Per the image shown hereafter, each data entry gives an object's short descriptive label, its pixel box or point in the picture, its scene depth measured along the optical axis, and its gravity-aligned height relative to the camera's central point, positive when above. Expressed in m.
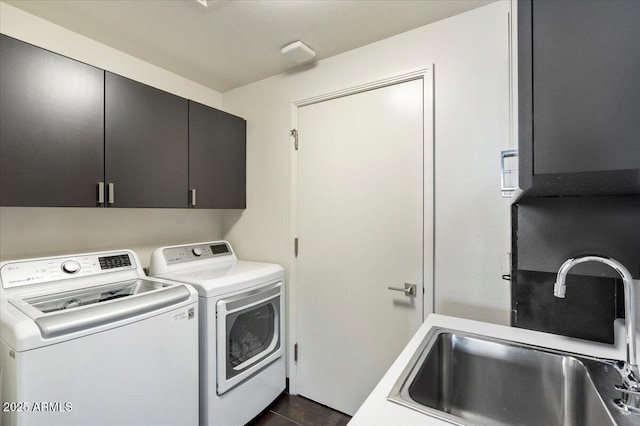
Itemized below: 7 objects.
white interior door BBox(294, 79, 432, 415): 1.78 -0.16
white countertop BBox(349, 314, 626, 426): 0.73 -0.51
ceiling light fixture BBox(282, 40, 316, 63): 1.88 +1.07
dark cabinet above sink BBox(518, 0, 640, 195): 0.49 +0.21
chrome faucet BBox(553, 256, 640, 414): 0.79 -0.34
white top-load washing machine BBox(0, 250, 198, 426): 1.06 -0.55
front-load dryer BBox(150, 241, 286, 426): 1.67 -0.74
